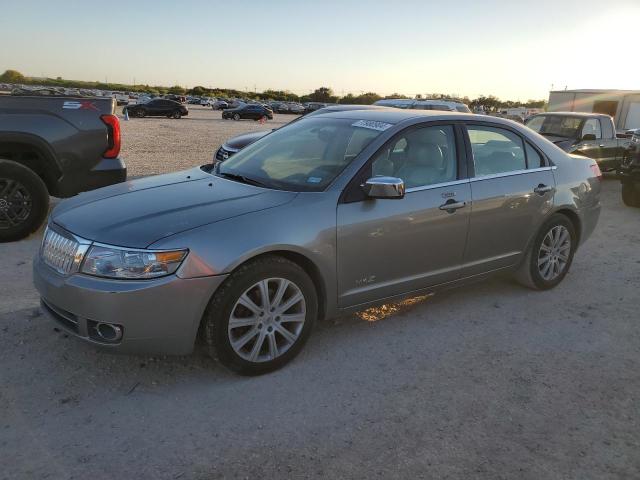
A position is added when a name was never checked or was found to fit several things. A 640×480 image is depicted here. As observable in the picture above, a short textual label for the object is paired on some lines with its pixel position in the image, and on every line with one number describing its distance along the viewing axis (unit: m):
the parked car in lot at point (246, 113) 42.00
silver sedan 3.05
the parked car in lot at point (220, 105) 65.63
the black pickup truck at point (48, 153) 5.83
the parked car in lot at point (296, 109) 64.38
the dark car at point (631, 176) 9.40
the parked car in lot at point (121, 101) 49.51
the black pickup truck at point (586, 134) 11.23
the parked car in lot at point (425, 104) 13.44
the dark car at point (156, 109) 38.16
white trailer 22.95
